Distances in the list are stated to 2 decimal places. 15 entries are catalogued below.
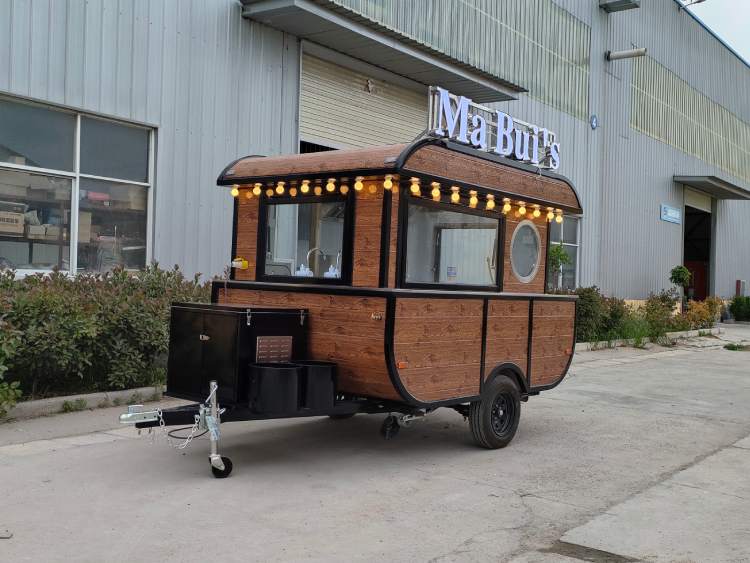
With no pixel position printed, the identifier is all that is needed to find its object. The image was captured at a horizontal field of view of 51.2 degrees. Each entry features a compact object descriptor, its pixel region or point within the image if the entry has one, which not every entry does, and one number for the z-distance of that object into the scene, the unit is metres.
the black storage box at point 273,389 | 5.96
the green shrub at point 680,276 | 27.39
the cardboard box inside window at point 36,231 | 10.29
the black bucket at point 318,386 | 6.23
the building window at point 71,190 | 10.13
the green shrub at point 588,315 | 18.22
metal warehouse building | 10.31
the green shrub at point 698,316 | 23.78
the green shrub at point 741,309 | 34.09
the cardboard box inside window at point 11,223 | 10.02
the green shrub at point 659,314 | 20.50
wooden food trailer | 6.23
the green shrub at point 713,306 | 24.94
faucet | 6.99
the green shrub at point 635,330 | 19.17
